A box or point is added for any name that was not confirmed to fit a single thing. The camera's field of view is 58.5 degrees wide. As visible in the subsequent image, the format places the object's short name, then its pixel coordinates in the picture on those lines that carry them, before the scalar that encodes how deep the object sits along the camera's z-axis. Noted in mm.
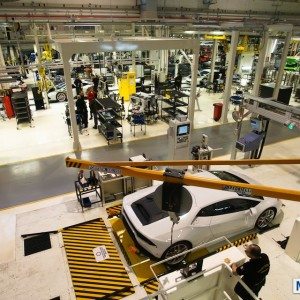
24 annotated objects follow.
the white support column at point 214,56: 19406
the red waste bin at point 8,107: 13866
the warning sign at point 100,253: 5929
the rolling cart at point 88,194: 7422
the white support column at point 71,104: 9524
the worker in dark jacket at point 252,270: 4215
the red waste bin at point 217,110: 13953
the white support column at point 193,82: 11695
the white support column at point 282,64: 13257
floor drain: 6168
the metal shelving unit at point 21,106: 13070
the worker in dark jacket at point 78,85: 16430
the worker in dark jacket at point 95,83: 15781
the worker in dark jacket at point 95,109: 12794
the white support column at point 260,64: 12453
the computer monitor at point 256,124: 9281
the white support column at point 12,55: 21592
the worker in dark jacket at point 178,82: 17530
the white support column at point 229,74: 12782
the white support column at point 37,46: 13377
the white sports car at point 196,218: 5492
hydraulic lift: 2927
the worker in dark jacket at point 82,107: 12125
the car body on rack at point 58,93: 17030
